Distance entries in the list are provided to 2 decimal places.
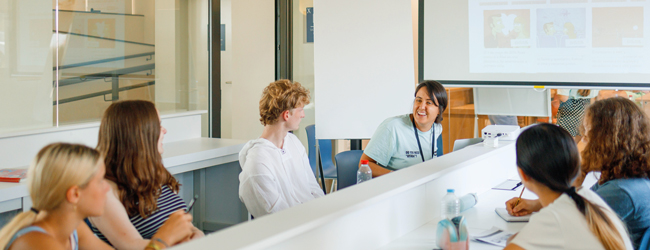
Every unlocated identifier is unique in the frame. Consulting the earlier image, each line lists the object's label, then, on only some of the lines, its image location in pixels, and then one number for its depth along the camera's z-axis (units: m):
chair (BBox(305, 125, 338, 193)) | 4.38
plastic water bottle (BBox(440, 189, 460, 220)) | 2.20
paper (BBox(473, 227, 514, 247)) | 1.95
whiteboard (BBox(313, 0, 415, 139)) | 4.15
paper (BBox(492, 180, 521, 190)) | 2.97
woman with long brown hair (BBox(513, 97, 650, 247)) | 2.00
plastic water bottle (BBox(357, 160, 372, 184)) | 3.08
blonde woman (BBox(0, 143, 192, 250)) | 1.29
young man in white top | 2.45
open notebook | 2.27
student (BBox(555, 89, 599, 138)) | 4.81
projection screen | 3.89
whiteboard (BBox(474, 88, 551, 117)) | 4.83
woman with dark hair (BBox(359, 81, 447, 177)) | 3.29
